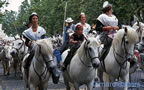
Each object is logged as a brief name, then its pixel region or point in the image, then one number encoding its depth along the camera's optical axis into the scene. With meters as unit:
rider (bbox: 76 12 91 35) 13.60
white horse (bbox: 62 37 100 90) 10.97
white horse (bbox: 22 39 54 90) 10.38
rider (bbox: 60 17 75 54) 13.77
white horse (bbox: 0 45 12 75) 26.23
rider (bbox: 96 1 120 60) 12.77
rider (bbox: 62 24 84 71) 12.24
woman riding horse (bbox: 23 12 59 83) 11.47
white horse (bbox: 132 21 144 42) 14.84
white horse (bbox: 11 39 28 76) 20.97
